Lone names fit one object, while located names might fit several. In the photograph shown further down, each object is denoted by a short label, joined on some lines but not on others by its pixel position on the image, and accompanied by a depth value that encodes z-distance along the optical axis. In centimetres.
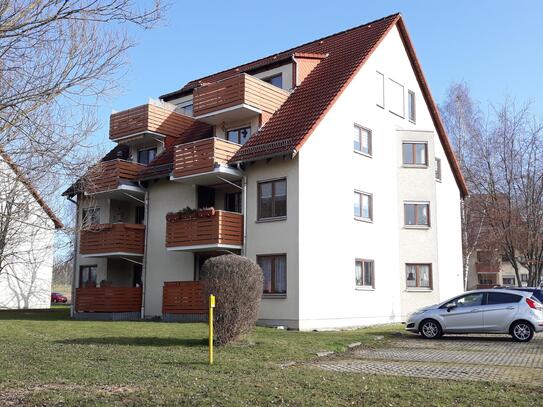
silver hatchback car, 1767
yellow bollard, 1152
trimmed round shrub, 1395
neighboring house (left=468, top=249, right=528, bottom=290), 7369
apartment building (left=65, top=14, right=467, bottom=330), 2259
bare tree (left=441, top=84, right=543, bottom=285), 3997
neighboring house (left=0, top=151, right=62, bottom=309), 3158
